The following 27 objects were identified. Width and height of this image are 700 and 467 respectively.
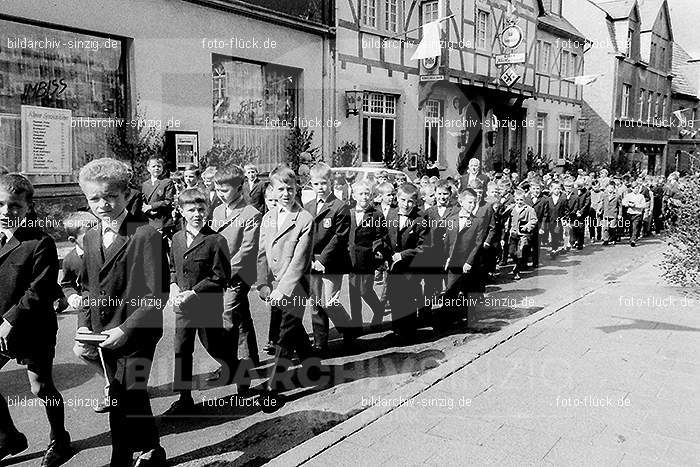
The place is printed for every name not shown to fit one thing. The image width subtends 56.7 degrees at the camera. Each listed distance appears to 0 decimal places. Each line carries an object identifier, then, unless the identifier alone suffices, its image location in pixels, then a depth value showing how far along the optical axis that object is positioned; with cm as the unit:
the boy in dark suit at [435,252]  723
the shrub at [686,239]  867
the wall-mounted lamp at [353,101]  1764
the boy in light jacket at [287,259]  501
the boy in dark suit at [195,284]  459
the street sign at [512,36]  2284
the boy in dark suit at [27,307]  378
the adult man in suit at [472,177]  1173
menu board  1104
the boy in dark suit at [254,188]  888
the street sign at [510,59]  2239
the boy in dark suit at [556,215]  1389
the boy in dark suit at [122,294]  346
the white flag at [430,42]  1794
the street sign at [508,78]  2319
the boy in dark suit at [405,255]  689
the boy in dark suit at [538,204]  1269
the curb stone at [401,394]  390
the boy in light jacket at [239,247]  518
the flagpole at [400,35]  1876
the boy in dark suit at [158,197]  862
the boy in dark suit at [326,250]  606
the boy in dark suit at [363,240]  683
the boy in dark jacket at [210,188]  759
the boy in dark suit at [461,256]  718
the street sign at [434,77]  2011
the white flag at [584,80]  2520
